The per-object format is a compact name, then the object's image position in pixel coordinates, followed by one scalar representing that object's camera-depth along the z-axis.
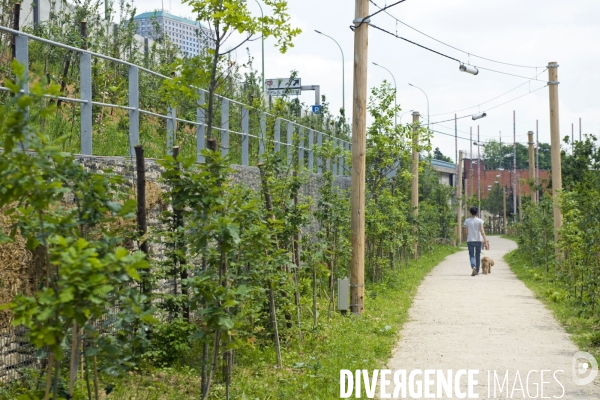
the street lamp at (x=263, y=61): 23.31
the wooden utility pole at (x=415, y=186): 27.12
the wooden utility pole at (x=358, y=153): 13.07
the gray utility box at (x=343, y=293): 12.88
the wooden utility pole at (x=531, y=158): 35.77
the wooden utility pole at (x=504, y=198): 68.76
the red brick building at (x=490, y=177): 91.75
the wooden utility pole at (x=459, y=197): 44.16
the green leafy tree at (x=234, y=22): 7.84
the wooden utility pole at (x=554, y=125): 21.02
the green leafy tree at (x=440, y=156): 89.91
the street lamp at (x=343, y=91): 34.28
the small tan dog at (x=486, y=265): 22.06
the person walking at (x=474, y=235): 21.02
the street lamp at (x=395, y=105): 21.80
